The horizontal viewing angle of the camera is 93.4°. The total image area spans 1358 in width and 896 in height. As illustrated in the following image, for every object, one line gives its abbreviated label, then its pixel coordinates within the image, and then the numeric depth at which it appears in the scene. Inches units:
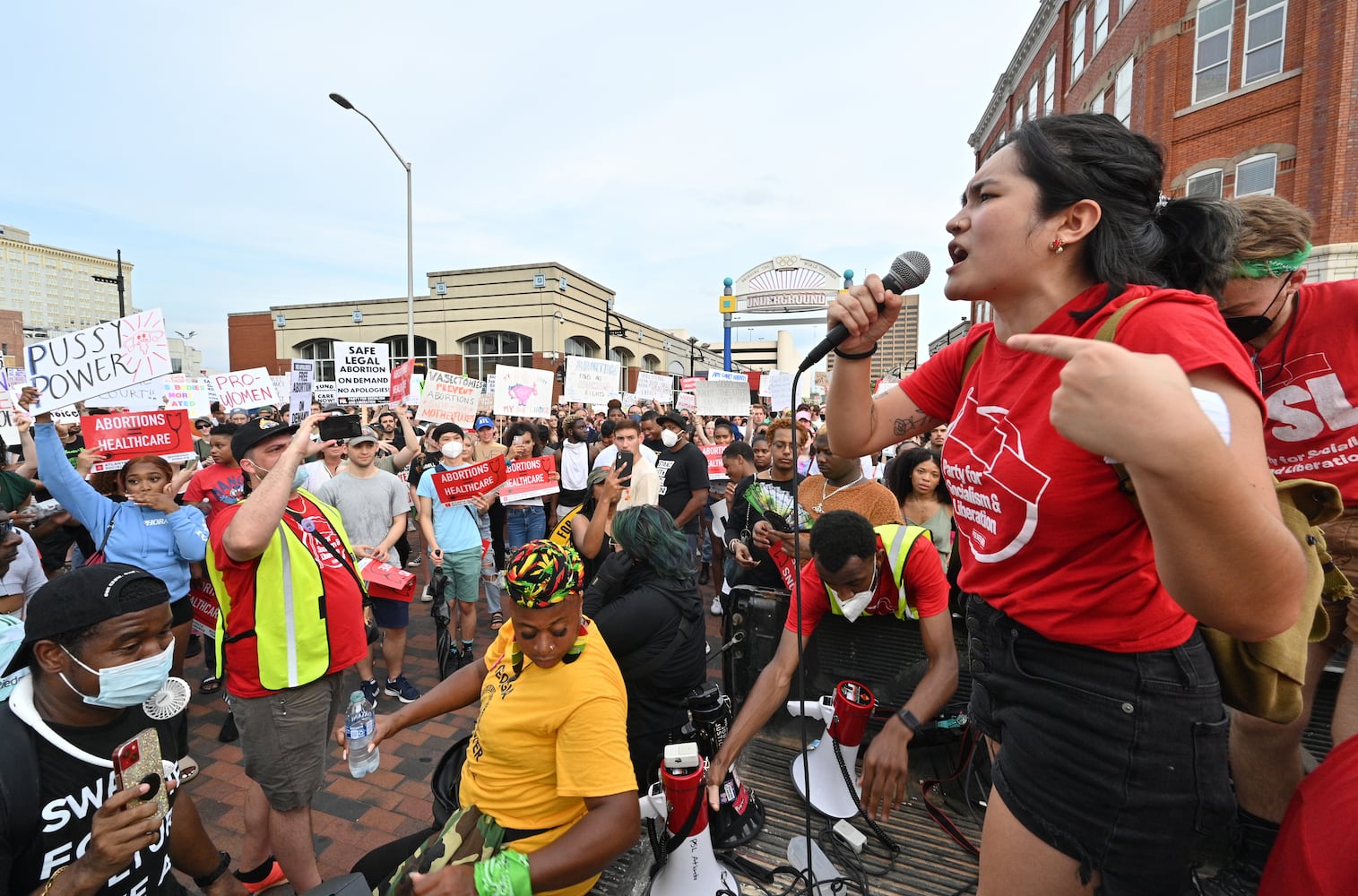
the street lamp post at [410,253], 719.5
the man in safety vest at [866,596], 99.3
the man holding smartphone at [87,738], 68.5
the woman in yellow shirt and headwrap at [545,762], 74.7
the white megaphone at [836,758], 107.4
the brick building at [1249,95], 524.4
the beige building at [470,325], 1239.5
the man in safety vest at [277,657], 110.0
